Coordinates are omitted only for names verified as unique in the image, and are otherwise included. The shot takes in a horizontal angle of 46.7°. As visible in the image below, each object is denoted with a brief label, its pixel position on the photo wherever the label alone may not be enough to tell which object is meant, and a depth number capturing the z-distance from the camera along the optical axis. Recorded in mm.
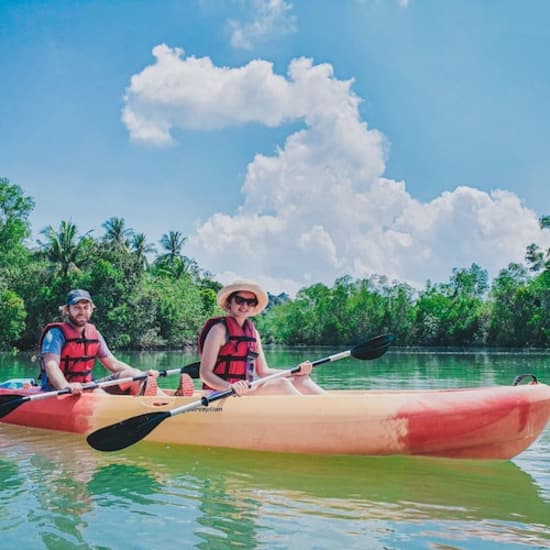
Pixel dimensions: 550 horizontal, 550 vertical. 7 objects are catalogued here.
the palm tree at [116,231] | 34906
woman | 4664
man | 5164
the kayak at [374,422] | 4098
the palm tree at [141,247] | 35009
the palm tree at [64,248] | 30053
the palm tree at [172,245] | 44834
